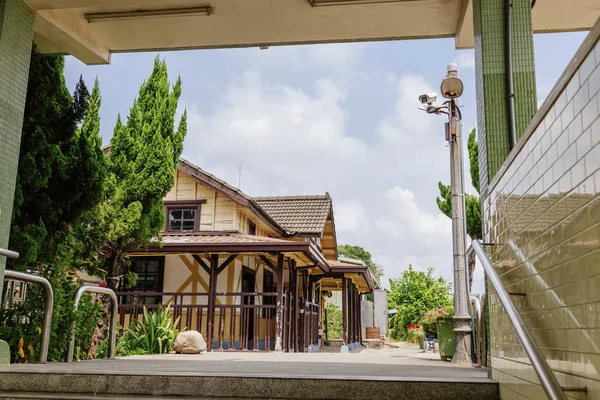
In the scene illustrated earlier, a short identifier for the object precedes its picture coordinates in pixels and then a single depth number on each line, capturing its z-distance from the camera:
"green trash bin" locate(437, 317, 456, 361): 9.31
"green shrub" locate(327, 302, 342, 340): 25.66
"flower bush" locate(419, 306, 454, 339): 10.43
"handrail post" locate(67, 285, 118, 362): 5.86
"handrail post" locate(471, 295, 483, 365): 6.57
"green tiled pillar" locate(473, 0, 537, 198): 4.38
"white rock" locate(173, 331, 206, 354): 10.26
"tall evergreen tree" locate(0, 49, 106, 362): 5.66
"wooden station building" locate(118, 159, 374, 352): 12.68
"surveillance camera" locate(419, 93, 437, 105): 10.34
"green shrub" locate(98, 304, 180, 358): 10.12
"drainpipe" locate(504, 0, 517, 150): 4.35
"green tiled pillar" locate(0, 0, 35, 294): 5.14
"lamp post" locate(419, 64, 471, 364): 8.55
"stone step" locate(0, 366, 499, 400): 3.49
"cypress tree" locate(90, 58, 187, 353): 10.55
